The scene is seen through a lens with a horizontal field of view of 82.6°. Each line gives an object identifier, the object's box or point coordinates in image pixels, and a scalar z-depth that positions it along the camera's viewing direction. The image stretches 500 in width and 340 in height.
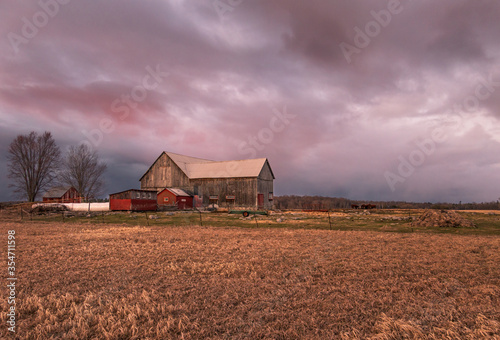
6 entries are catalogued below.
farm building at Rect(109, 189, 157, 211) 47.41
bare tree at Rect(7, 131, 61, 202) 59.25
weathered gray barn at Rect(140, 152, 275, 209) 55.72
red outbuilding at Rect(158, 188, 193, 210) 54.44
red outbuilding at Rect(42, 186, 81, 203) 69.71
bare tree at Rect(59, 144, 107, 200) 64.12
